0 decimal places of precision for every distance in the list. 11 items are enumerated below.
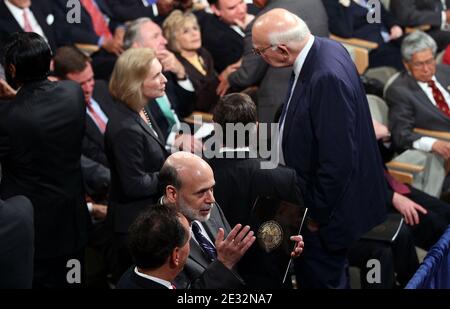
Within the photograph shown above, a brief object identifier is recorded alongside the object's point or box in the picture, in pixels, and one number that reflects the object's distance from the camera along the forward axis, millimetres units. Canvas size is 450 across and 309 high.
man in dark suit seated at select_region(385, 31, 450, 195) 10031
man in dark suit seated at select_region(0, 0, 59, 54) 10367
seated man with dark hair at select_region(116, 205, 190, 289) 5250
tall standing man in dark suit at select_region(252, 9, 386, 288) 7168
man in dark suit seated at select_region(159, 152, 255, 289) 6033
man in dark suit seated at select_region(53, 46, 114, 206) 8883
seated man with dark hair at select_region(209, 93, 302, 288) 7082
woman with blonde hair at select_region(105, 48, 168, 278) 7605
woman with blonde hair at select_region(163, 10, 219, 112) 10172
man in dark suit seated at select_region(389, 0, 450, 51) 12883
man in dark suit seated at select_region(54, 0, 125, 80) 11117
